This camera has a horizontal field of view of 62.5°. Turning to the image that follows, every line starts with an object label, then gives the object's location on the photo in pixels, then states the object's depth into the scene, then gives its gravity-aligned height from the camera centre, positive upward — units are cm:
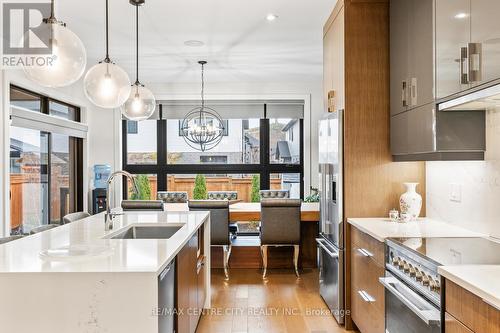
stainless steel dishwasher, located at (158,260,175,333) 189 -66
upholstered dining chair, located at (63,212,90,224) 348 -46
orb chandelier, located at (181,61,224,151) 615 +60
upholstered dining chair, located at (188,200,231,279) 474 -60
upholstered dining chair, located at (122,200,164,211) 475 -46
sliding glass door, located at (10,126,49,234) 470 -16
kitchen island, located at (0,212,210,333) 173 -56
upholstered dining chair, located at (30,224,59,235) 294 -47
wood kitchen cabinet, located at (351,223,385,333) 254 -81
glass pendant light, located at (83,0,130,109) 272 +54
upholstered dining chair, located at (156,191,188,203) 633 -48
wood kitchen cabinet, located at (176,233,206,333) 238 -81
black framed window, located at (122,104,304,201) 718 +8
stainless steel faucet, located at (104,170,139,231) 282 -37
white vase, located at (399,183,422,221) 303 -28
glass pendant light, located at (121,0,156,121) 349 +53
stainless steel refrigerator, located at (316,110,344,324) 329 -42
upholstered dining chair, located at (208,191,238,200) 652 -48
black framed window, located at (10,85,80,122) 477 +81
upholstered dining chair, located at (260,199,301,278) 471 -64
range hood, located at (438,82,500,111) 178 +31
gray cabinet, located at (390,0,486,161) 192 +50
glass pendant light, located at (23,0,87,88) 208 +55
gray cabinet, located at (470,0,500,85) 174 +57
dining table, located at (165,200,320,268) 507 -109
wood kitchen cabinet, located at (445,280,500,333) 137 -53
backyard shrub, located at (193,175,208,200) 713 -40
